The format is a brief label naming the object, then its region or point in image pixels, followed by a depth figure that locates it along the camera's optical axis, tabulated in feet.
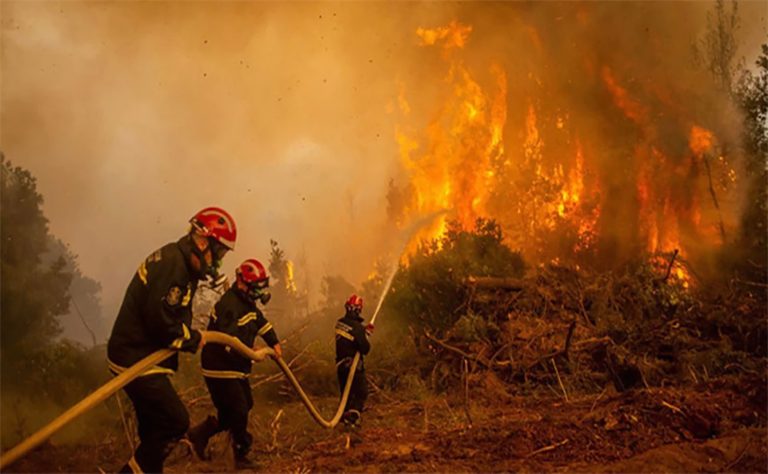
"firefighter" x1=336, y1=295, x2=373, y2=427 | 28.37
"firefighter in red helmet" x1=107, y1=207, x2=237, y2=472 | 15.07
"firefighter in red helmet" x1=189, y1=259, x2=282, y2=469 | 21.13
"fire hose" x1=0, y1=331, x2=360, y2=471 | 11.57
